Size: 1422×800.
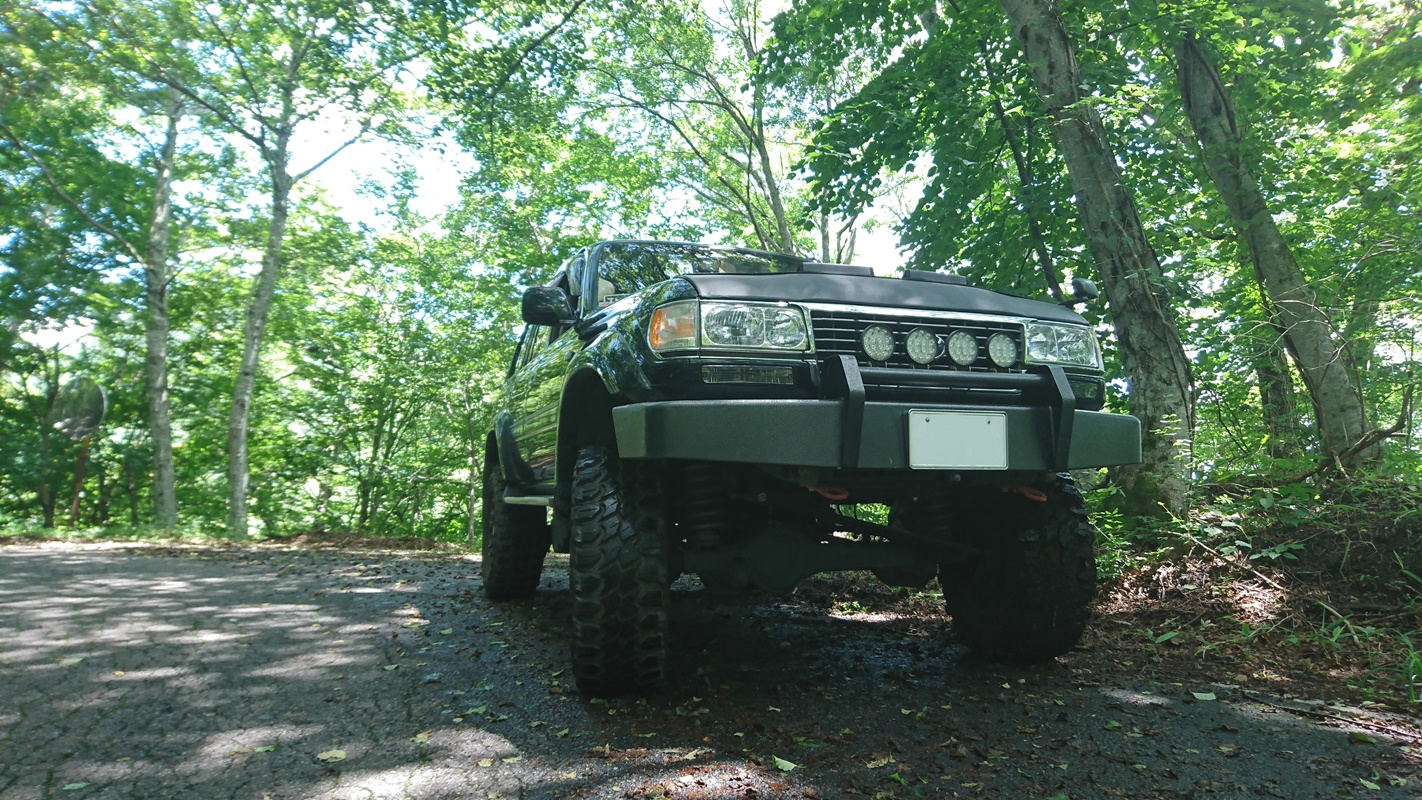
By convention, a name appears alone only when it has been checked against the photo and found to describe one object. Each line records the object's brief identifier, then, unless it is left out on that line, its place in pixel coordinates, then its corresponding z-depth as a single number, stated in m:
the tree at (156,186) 14.67
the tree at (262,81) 15.15
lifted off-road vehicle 2.69
